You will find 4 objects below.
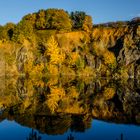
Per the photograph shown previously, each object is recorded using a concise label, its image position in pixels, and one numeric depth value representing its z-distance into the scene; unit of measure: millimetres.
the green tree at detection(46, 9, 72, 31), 75561
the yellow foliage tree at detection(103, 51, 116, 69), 68349
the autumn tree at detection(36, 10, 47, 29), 78095
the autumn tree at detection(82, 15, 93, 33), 77016
